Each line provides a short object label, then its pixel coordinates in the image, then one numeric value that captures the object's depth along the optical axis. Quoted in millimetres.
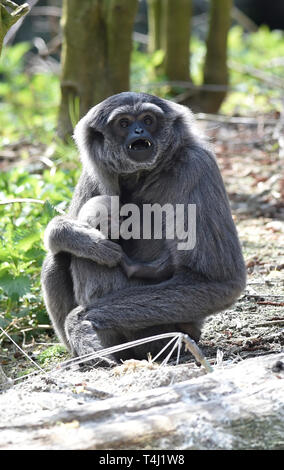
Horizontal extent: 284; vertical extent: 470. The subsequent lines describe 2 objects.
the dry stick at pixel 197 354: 8273
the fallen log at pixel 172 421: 6781
